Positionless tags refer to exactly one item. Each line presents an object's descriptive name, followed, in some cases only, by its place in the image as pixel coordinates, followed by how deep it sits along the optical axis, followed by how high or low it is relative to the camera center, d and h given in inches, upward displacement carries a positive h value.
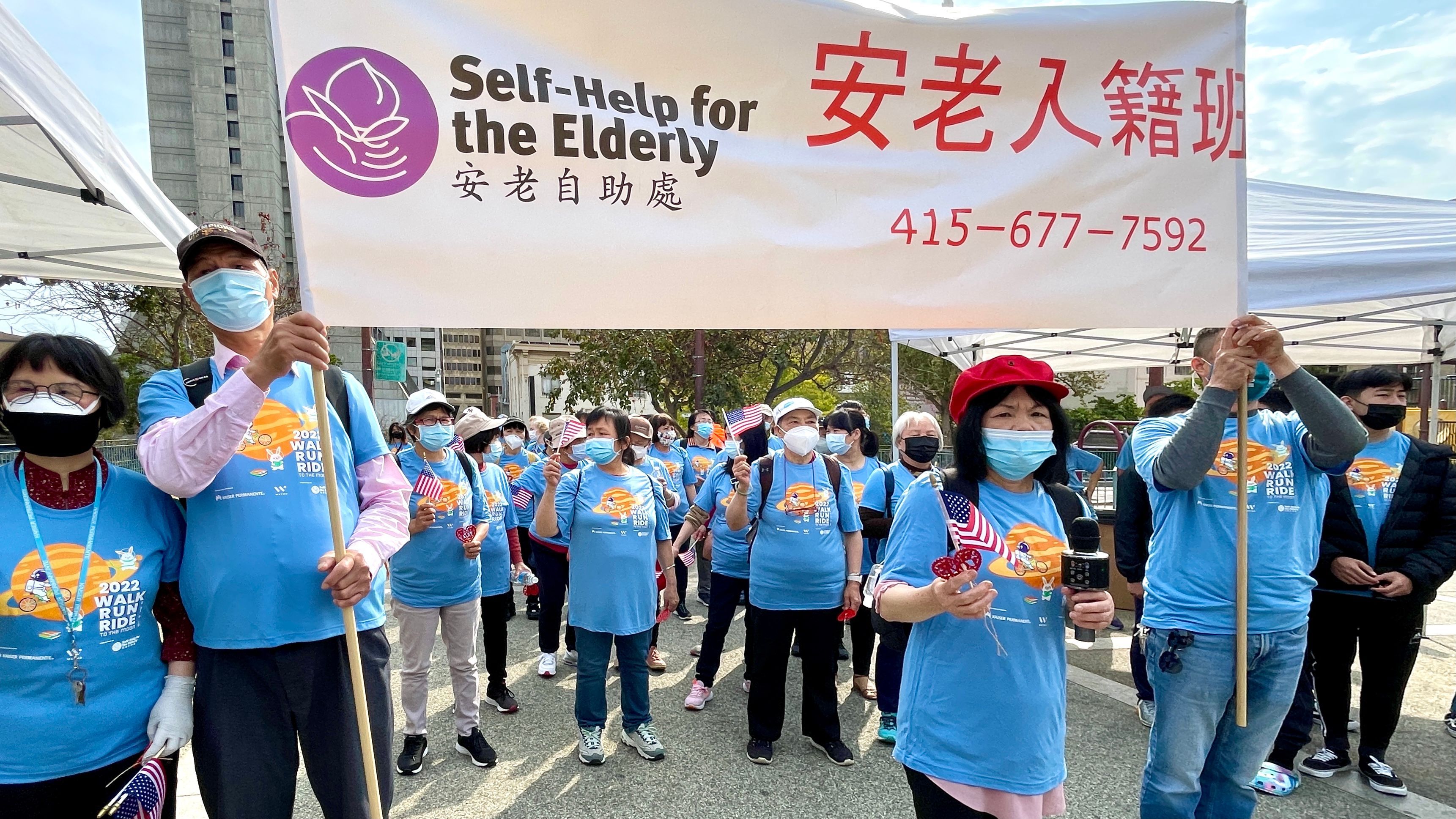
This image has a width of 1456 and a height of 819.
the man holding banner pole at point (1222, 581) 101.6 -30.2
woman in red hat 82.2 -26.2
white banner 80.7 +27.0
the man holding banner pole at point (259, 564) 73.8 -17.1
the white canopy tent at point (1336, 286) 169.9 +21.4
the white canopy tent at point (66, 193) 95.1 +35.8
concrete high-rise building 2186.3 +860.7
